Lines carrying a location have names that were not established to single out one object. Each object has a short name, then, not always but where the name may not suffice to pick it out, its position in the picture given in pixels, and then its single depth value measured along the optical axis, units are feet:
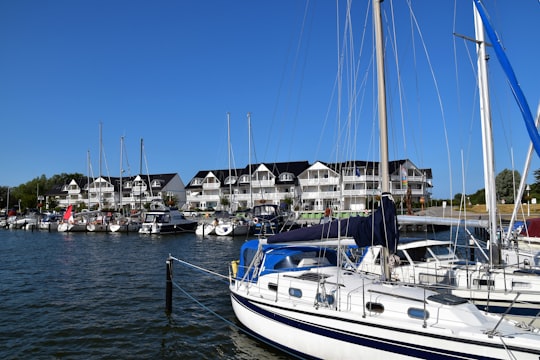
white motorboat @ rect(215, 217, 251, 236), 170.09
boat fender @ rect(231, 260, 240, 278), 51.95
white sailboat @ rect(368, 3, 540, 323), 38.65
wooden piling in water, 51.80
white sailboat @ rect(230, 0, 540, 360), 25.39
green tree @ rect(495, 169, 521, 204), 268.72
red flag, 211.00
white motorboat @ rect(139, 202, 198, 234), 182.39
